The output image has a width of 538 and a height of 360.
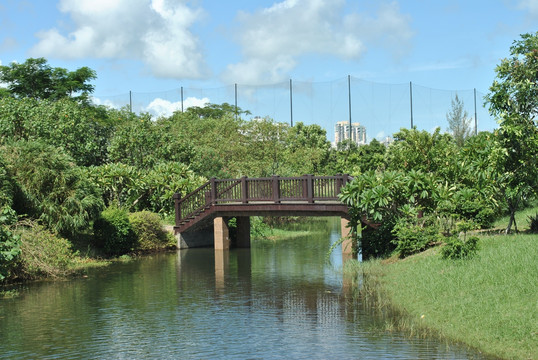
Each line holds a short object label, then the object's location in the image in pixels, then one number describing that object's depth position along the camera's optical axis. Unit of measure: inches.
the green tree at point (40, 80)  2018.9
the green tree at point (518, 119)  697.0
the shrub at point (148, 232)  1098.1
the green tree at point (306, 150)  1871.7
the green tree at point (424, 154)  1076.5
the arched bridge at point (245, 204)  957.8
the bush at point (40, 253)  786.2
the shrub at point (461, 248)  636.1
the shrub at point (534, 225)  739.4
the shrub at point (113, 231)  1032.2
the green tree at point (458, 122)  1844.2
